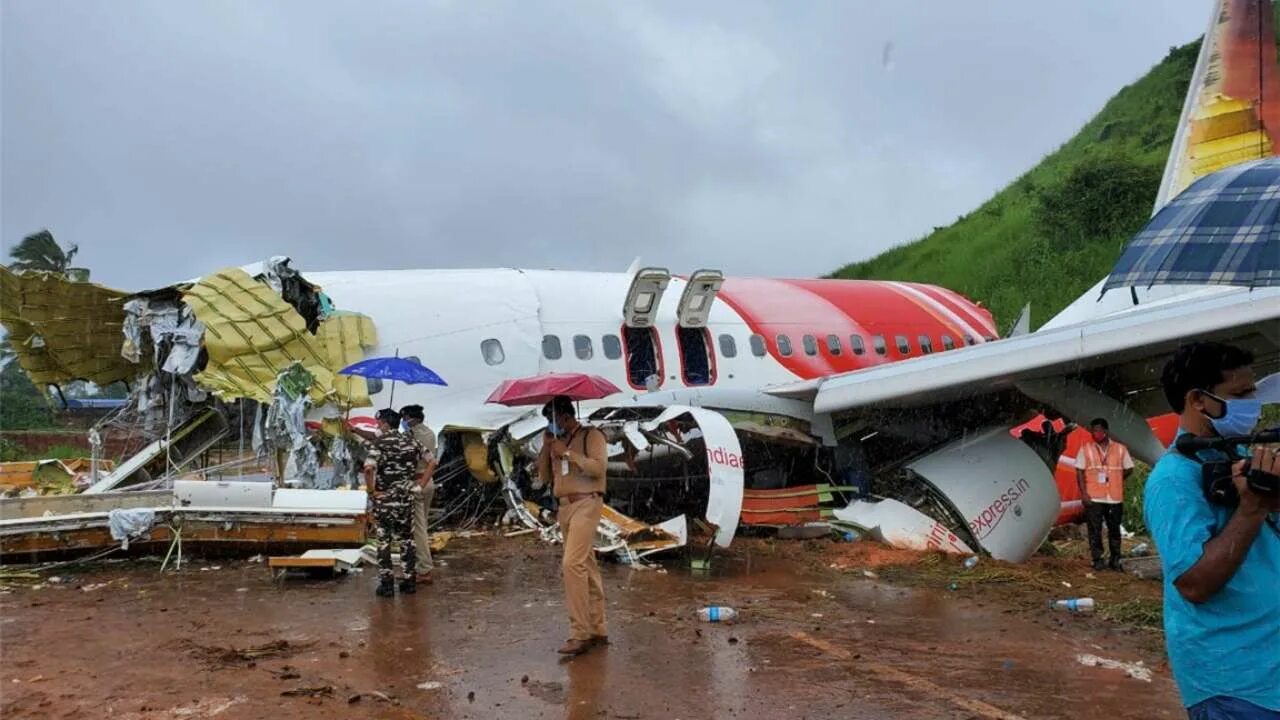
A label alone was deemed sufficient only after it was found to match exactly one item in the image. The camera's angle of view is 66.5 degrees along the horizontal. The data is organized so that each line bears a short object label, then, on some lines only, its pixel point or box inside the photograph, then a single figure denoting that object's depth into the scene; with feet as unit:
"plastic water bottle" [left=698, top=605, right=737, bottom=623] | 23.66
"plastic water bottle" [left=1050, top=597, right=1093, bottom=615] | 25.54
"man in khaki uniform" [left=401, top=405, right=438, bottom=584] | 27.81
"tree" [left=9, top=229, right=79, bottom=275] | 129.49
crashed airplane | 32.12
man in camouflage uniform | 25.67
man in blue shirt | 8.27
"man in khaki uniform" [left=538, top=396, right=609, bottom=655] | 20.68
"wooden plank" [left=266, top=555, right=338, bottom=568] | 27.30
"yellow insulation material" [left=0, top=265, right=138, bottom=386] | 35.35
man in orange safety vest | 32.58
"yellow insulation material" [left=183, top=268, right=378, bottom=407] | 33.65
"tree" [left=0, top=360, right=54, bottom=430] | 114.01
